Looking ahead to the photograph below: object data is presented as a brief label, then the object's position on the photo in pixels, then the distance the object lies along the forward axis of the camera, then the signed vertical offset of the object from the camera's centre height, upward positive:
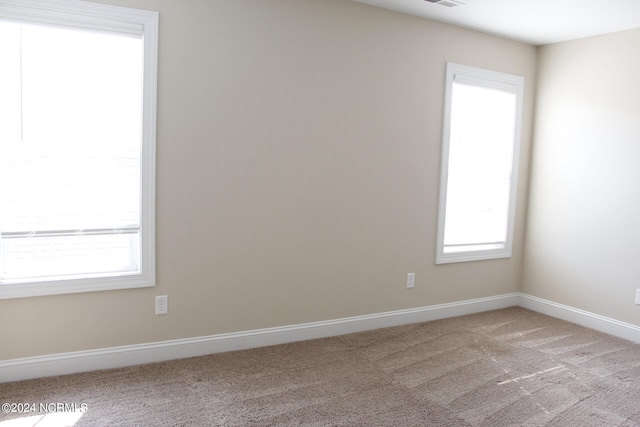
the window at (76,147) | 2.93 +0.09
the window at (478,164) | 4.54 +0.13
